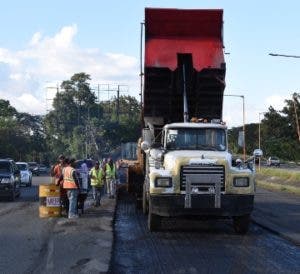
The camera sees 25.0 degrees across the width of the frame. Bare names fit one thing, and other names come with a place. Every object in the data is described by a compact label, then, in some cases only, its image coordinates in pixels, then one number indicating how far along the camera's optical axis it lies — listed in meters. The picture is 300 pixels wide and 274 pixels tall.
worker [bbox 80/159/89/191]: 20.45
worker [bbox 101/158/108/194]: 27.75
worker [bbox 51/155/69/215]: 20.11
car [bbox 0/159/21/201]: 27.72
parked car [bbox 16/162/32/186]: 40.96
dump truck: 15.16
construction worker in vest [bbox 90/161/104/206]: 23.33
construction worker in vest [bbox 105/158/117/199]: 27.32
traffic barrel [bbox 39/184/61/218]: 19.48
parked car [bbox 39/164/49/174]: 76.50
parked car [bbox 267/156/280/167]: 98.88
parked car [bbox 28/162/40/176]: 70.06
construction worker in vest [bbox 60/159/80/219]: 18.91
